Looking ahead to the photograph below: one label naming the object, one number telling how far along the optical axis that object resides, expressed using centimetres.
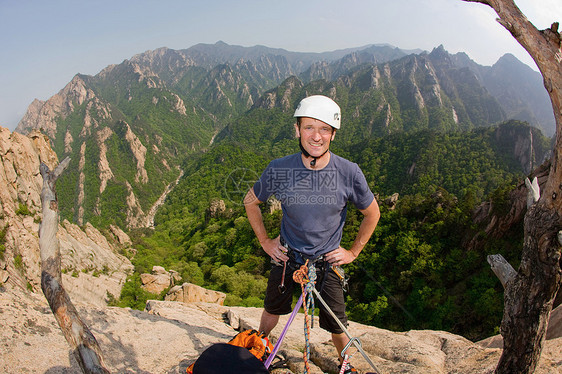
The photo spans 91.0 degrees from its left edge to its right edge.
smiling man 336
